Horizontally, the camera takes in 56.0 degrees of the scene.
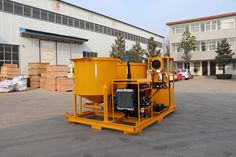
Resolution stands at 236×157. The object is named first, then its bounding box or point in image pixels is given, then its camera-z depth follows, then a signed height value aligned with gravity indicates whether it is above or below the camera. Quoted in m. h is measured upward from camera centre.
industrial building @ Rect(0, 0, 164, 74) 19.39 +4.69
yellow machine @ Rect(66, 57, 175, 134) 5.77 -0.45
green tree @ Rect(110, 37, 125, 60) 31.47 +3.86
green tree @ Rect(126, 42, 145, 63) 33.93 +3.64
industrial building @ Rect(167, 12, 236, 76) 34.03 +6.17
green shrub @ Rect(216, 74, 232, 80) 29.36 -0.08
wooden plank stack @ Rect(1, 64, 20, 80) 17.56 +0.44
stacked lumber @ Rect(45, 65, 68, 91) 17.12 +0.18
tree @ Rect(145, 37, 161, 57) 34.53 +4.22
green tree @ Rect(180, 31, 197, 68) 34.53 +4.99
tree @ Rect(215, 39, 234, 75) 29.69 +2.80
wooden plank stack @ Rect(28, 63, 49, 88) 19.21 +0.43
